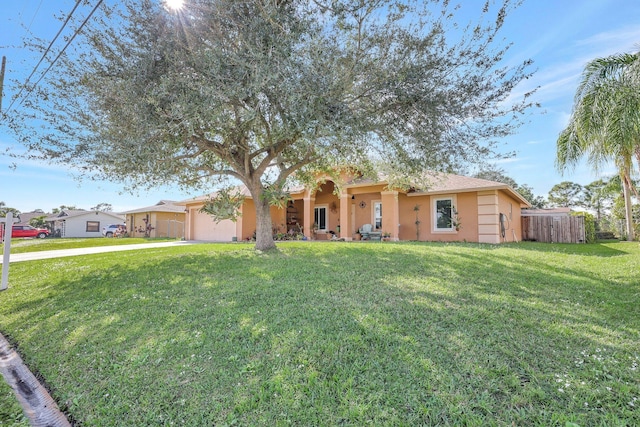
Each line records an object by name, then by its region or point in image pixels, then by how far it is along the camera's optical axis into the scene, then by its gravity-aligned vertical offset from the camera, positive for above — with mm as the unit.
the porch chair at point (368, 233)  16438 -501
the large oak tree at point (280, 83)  6398 +3274
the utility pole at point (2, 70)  12039 +6296
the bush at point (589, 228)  18312 -397
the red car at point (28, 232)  32062 -576
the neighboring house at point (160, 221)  31219 +464
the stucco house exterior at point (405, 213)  14688 +596
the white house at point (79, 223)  38438 +454
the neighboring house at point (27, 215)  51375 +2113
